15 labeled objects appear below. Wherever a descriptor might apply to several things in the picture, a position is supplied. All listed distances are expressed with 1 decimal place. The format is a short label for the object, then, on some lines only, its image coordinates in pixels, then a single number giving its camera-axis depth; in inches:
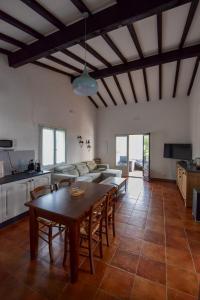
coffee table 139.8
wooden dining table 55.6
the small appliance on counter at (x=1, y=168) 100.9
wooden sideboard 121.4
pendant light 73.3
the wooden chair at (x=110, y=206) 72.4
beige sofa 154.9
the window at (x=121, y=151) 243.1
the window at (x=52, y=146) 150.6
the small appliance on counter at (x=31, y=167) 124.3
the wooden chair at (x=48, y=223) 66.9
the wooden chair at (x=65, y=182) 97.3
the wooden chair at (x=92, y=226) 60.0
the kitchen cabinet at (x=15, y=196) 90.8
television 187.3
